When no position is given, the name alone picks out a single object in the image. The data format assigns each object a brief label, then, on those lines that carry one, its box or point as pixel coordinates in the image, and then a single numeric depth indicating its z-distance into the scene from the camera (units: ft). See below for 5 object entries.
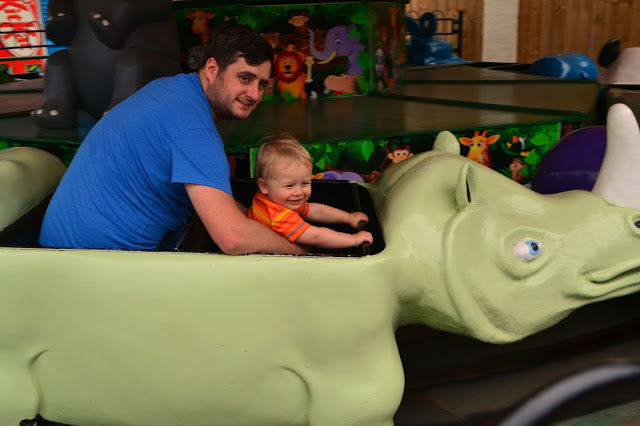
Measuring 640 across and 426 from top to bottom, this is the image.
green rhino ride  3.43
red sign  22.45
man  3.76
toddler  3.99
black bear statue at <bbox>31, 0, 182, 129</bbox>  6.75
